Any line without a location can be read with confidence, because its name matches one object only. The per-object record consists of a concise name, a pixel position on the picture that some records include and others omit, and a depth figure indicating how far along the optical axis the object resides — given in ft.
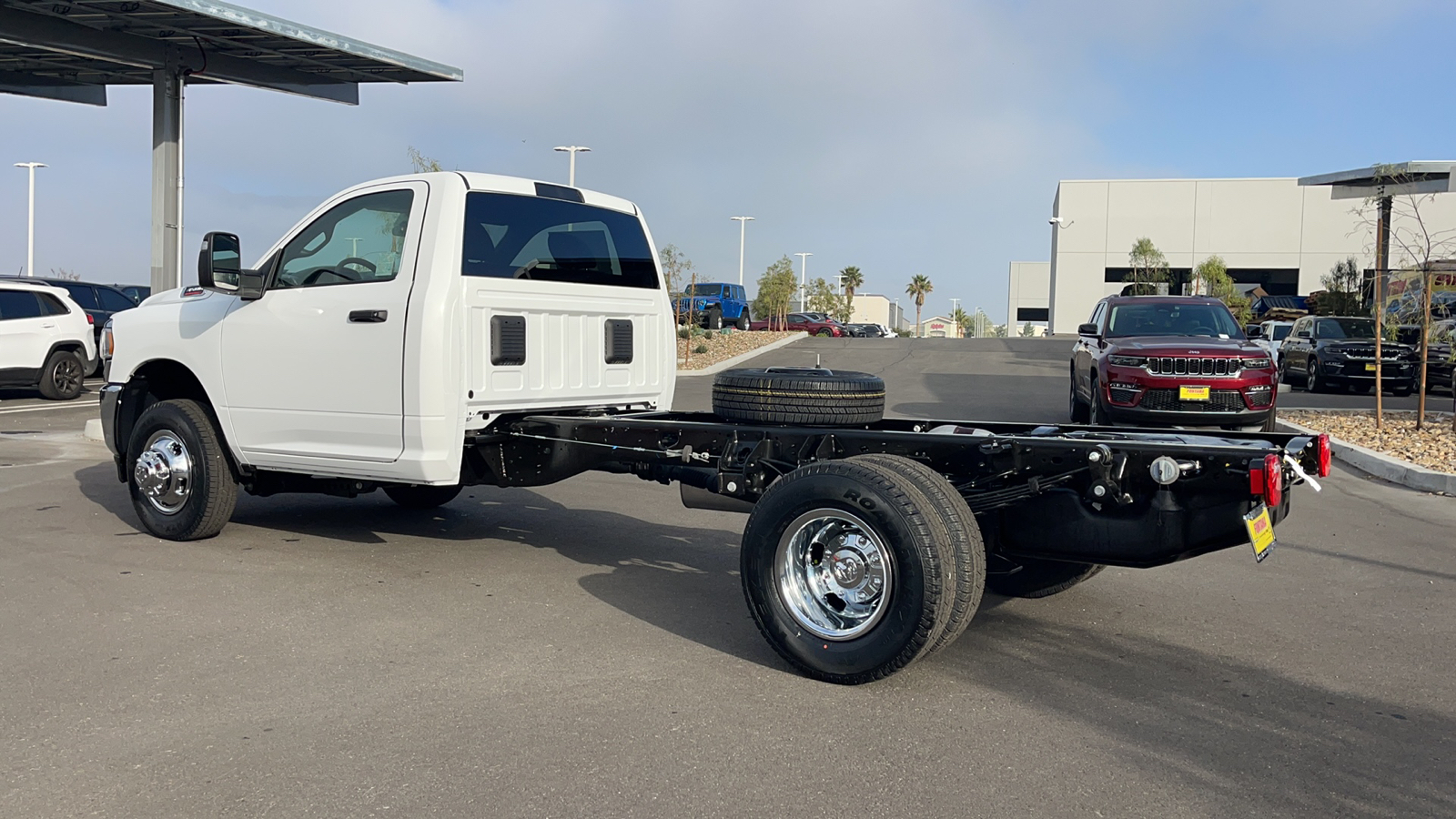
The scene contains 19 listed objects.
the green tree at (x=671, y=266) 106.63
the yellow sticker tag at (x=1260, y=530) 13.69
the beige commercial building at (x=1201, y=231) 189.26
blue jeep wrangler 125.70
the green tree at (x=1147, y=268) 155.53
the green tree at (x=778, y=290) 168.74
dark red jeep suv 39.58
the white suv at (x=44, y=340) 54.44
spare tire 18.24
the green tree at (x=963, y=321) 395.14
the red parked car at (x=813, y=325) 172.96
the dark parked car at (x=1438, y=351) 58.39
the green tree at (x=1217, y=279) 148.46
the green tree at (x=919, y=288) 330.95
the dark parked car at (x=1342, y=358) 64.64
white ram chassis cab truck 14.61
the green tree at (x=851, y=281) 294.54
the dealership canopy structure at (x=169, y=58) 40.47
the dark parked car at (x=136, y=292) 75.77
